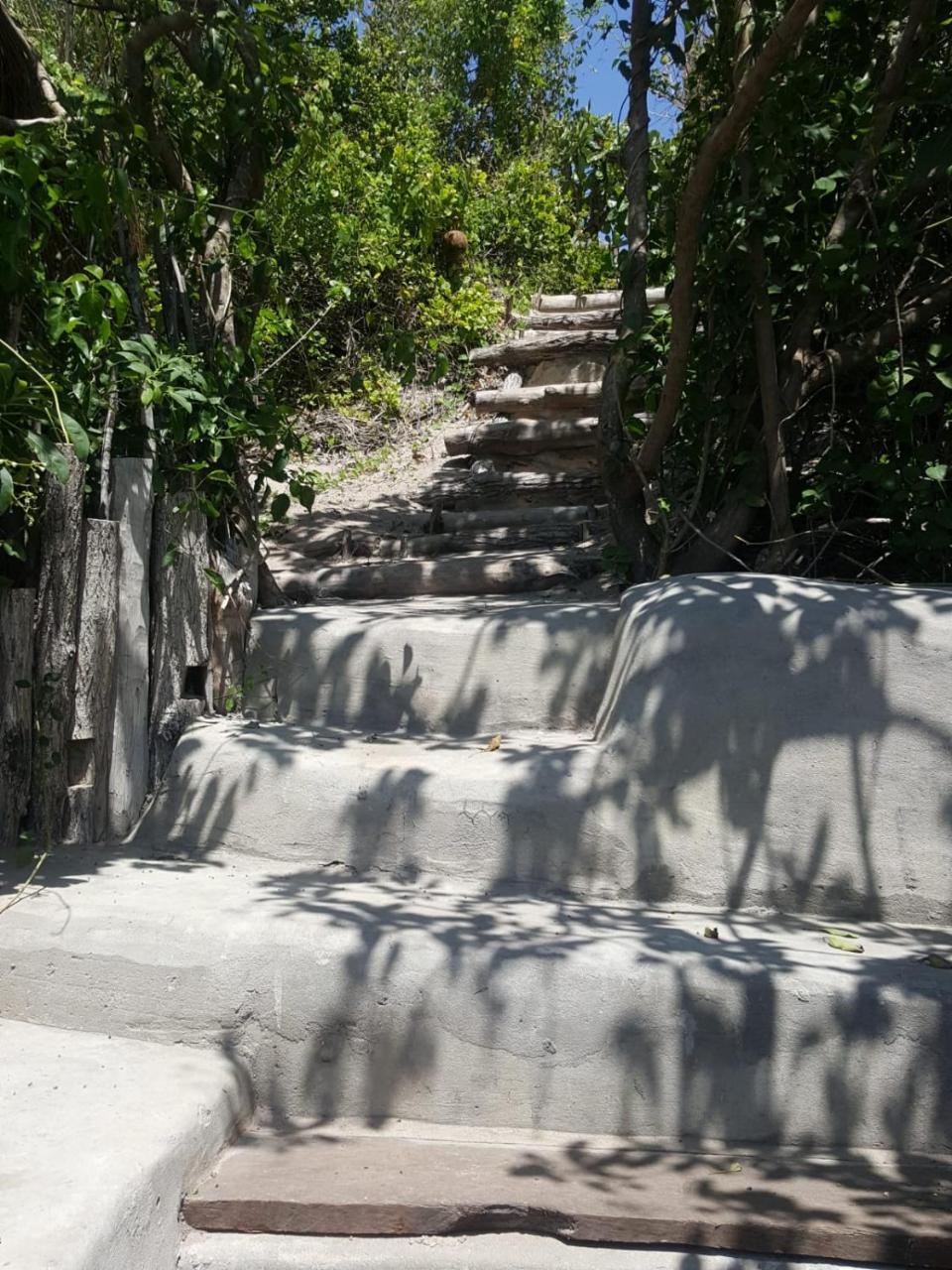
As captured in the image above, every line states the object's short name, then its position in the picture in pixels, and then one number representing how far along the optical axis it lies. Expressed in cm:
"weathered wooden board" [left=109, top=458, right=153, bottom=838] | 407
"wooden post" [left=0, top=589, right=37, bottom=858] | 388
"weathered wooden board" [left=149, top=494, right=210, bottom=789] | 423
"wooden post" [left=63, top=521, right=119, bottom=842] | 392
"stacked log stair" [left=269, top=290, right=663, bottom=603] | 559
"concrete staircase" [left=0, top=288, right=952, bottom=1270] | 268
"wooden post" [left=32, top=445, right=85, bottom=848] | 389
